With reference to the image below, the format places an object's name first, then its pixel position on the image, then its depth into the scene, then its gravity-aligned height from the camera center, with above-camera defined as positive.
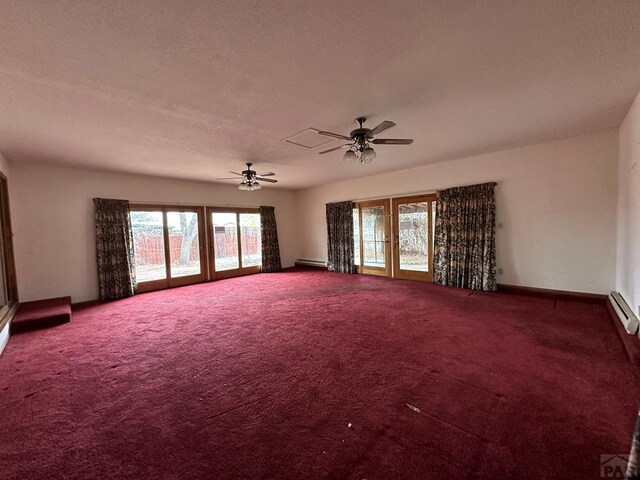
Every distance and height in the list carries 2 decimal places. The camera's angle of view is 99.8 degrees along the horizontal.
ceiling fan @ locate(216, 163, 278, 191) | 5.20 +1.02
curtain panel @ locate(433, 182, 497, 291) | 4.97 -0.32
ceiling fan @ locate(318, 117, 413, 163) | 3.13 +1.01
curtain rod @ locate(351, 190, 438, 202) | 5.86 +0.69
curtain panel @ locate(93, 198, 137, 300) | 5.31 -0.26
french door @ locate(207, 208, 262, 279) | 7.14 -0.30
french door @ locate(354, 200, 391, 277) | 6.68 -0.32
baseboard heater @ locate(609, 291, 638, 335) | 2.73 -1.12
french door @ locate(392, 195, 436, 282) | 5.95 -0.28
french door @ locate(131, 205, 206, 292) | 5.95 -0.27
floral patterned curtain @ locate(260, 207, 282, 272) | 7.98 -0.33
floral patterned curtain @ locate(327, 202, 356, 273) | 7.31 -0.28
